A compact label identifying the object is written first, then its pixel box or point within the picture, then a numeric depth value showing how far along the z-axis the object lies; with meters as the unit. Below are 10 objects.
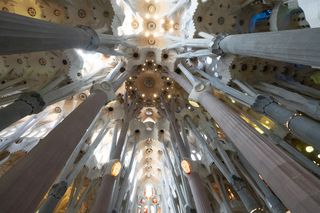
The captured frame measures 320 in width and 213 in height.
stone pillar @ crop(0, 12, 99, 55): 2.64
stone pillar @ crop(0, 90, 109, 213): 2.51
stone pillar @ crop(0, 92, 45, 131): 4.74
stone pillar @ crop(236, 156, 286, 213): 5.87
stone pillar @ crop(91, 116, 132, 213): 5.29
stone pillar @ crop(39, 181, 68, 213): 5.73
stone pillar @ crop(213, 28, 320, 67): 2.91
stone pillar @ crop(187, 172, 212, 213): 5.58
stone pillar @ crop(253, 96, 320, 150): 4.52
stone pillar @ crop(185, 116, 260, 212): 6.35
